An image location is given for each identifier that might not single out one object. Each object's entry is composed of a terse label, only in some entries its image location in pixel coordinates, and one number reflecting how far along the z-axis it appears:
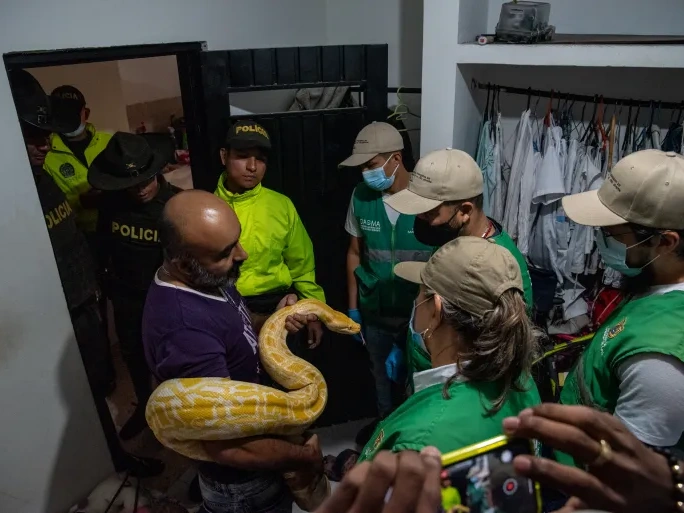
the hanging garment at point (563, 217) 2.65
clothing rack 2.54
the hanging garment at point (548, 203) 2.62
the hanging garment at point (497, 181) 2.87
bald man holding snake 1.46
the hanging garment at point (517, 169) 2.74
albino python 1.38
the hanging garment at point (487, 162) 2.86
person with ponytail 1.12
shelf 2.13
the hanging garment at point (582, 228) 2.60
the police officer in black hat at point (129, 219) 2.37
